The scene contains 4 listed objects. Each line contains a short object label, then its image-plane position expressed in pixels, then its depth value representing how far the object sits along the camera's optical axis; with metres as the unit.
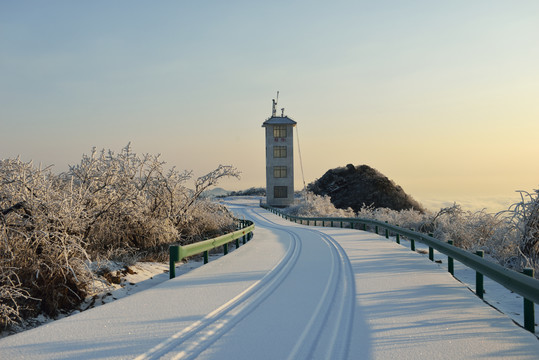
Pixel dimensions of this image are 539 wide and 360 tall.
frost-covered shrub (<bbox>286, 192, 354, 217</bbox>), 42.99
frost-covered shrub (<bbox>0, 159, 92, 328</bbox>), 7.81
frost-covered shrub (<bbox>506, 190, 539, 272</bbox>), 12.36
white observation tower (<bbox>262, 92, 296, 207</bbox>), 63.94
